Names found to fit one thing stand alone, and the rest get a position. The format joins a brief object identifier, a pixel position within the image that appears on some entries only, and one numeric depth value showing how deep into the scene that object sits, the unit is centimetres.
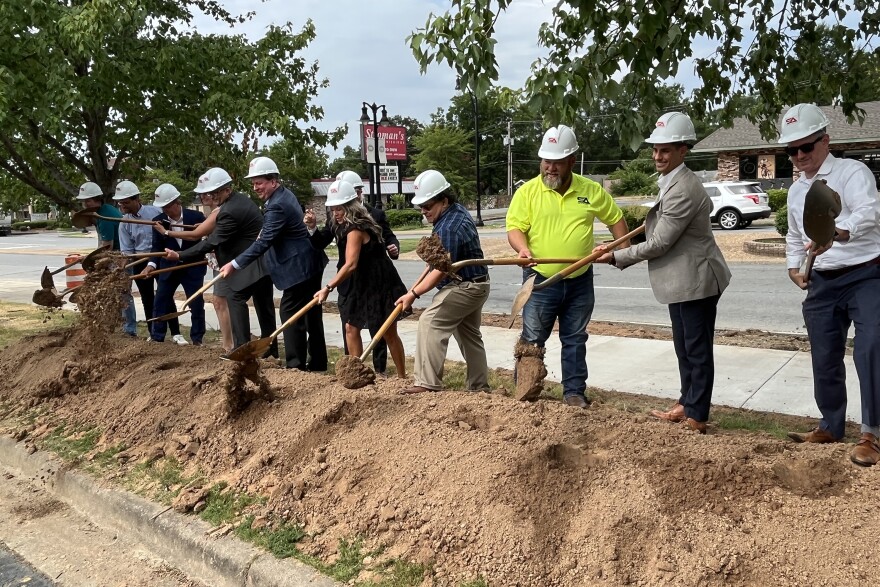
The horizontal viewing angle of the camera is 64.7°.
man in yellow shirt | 469
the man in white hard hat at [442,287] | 462
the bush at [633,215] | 2037
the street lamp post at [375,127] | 1967
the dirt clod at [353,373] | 417
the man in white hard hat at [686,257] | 407
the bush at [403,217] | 4138
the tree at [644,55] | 364
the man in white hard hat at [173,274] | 753
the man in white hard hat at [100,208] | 805
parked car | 2264
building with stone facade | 2888
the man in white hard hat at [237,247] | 635
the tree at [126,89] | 665
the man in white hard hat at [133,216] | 776
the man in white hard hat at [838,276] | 344
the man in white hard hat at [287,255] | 586
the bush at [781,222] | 1686
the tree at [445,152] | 6131
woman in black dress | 556
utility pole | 5184
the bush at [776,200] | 2347
